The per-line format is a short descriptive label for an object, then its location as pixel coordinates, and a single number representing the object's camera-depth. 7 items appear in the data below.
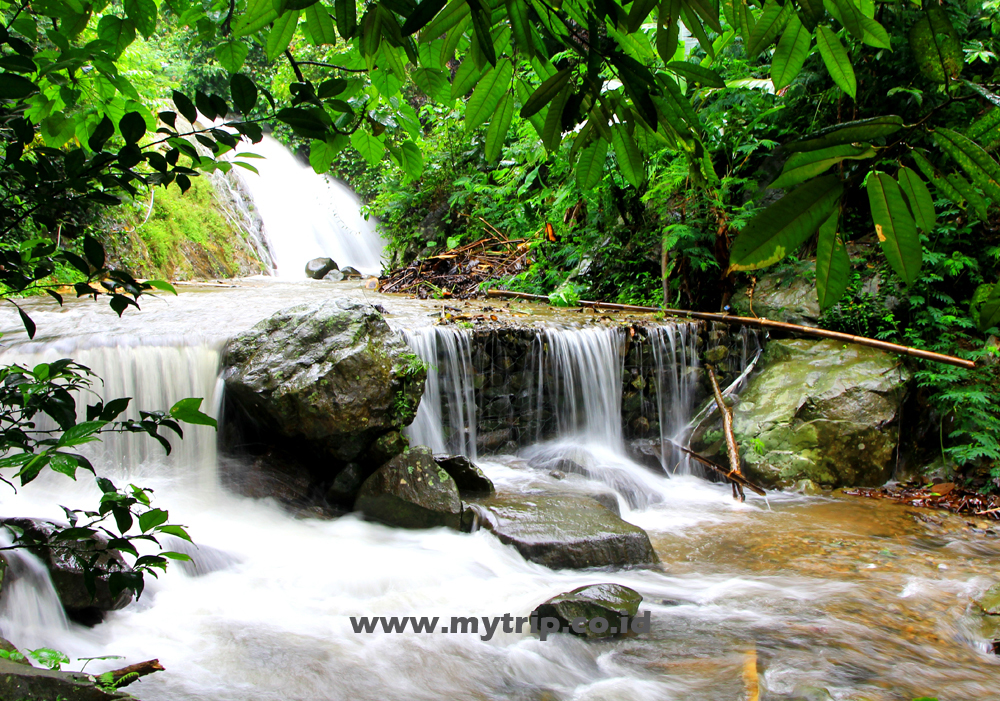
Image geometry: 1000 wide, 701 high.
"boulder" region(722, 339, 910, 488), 5.75
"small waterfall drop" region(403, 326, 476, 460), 5.64
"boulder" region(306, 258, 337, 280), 12.79
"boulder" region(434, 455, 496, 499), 4.68
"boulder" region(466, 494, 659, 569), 3.86
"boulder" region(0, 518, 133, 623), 2.83
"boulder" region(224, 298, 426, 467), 4.38
